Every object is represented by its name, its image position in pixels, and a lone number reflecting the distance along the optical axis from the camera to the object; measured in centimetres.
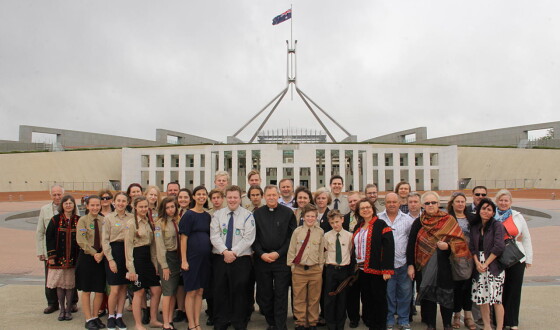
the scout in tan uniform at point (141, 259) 398
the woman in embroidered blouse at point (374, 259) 392
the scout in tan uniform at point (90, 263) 412
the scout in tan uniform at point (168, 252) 399
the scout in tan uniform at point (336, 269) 397
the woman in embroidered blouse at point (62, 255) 436
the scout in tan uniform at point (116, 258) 405
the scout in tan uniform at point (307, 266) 395
